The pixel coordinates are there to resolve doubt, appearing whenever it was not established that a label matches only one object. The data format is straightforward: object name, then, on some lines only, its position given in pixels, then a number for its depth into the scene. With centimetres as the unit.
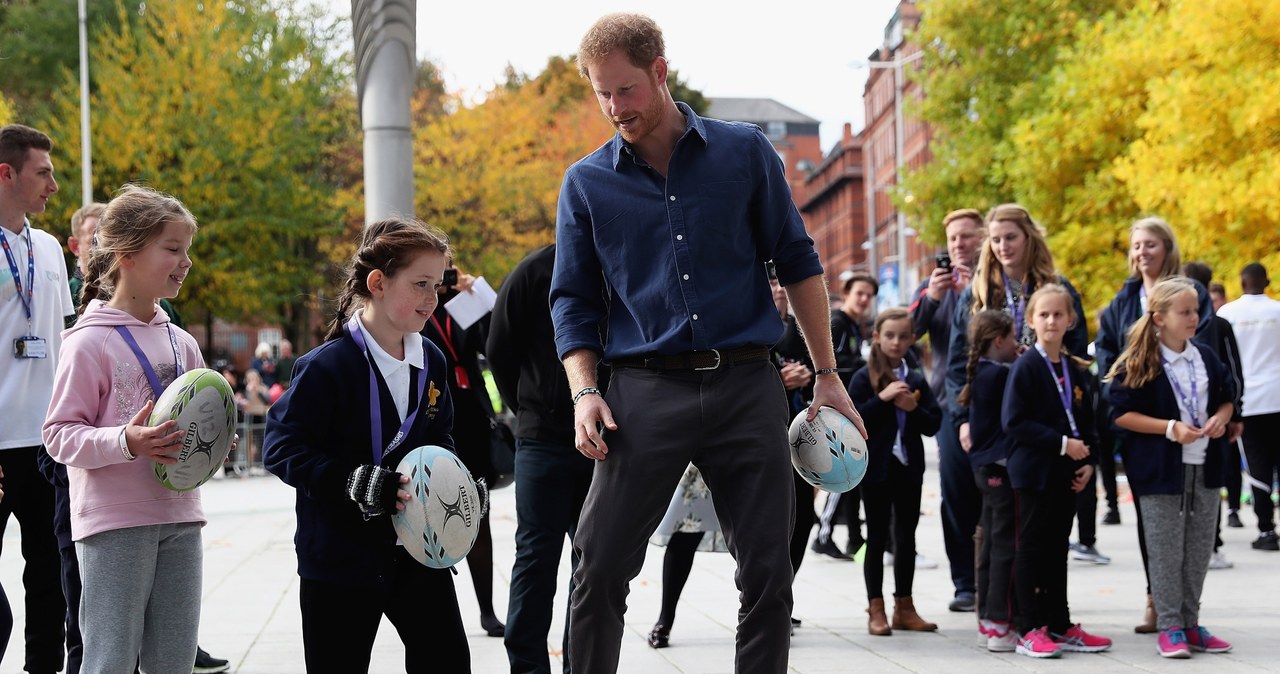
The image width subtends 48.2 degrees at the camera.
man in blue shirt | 418
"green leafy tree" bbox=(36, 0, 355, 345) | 3183
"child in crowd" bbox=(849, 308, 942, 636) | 748
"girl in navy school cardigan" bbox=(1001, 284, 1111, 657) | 684
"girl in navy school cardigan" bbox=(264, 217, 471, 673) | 404
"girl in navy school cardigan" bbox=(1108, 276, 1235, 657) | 685
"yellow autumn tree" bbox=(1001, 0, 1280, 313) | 1667
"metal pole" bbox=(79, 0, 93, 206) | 3002
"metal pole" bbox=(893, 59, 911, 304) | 3529
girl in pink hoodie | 424
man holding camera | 820
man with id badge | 550
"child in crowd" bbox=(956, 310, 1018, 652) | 698
